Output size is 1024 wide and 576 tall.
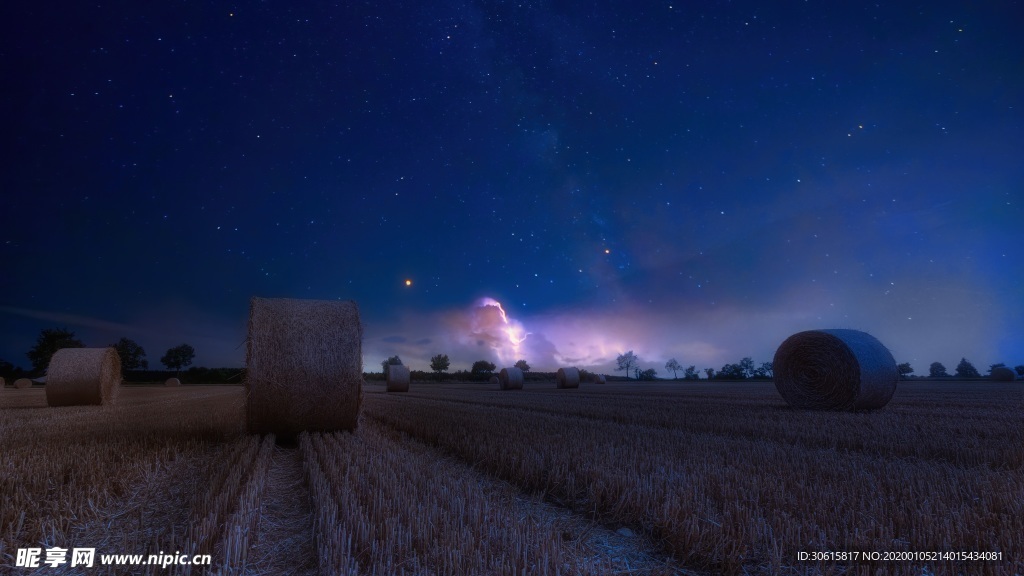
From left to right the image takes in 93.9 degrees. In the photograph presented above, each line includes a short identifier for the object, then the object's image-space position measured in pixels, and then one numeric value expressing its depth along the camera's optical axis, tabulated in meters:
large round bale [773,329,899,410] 10.18
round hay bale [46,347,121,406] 13.30
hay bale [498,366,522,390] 25.19
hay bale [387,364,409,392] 24.66
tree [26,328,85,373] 54.06
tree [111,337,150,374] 64.37
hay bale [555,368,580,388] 27.30
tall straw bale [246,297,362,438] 6.98
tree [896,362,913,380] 60.65
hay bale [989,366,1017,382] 32.41
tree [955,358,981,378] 62.19
